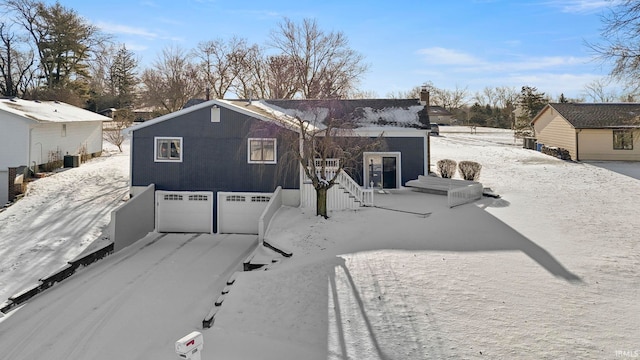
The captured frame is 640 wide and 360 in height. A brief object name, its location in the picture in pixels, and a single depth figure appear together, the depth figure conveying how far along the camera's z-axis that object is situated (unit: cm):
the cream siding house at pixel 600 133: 2752
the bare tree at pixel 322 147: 1530
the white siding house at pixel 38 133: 2044
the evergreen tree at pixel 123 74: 5657
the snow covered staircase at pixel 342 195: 1620
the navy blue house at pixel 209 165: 1706
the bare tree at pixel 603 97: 5303
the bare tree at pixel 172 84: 3903
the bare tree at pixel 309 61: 4062
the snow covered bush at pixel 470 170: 2080
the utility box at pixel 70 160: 2431
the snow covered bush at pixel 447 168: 2159
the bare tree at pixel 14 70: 3956
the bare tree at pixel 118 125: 3391
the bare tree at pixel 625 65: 1110
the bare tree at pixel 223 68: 4244
